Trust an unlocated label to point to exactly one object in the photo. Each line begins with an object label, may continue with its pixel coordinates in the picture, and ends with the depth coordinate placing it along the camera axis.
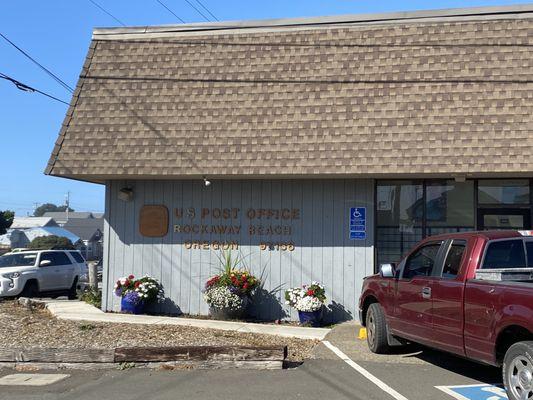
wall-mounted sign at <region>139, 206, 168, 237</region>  12.69
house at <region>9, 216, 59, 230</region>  94.56
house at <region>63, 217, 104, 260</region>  72.97
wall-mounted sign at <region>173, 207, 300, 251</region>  12.21
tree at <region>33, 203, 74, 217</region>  178.25
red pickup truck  5.75
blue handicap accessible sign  11.85
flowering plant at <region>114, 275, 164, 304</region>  12.11
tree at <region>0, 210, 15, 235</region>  69.75
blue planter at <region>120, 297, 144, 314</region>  12.25
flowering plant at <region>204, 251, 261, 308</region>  11.58
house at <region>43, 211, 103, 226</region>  119.80
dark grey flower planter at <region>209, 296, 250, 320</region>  11.73
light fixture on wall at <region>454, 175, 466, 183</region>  11.01
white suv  17.42
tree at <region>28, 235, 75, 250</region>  58.31
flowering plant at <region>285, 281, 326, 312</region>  11.26
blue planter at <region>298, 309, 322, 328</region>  11.44
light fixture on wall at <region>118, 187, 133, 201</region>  12.66
